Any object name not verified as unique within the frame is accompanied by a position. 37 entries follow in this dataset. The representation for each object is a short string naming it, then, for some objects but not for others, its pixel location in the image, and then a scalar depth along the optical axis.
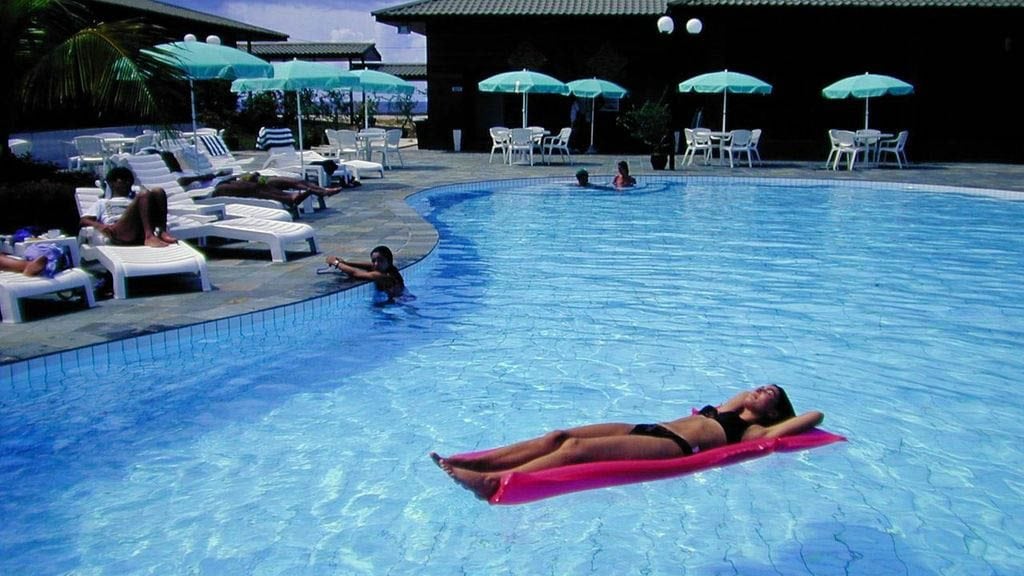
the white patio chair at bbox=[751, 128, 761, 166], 18.72
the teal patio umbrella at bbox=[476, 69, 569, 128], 18.53
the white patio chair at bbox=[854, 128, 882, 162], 18.20
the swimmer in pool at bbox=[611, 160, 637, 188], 15.31
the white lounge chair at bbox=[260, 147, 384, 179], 13.72
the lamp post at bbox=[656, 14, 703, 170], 18.80
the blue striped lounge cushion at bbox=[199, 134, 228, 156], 15.08
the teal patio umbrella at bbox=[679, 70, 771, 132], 18.09
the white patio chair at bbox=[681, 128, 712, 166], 18.89
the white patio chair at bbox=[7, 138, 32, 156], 13.32
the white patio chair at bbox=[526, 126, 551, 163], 19.08
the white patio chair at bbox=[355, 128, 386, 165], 17.89
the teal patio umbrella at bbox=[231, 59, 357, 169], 12.55
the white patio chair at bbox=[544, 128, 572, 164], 19.64
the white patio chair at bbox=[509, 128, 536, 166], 18.78
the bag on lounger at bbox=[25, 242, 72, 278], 6.24
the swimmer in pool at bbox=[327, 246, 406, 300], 7.46
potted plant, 20.45
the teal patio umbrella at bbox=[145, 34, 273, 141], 10.89
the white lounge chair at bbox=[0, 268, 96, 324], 5.98
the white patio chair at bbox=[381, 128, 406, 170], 17.85
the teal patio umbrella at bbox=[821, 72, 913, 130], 17.81
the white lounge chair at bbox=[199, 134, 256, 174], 13.48
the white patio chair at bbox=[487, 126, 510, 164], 19.44
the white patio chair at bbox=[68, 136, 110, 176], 14.15
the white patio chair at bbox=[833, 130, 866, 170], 18.22
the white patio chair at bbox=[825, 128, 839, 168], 18.44
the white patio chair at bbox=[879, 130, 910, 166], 18.43
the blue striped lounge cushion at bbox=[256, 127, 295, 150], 17.41
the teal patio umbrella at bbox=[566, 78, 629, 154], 19.77
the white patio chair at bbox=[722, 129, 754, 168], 18.58
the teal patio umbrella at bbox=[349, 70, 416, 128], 17.11
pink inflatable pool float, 3.92
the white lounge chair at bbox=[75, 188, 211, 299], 6.79
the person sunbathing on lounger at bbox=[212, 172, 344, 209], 10.56
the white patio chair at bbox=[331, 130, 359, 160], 16.98
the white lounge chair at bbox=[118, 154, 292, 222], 9.30
